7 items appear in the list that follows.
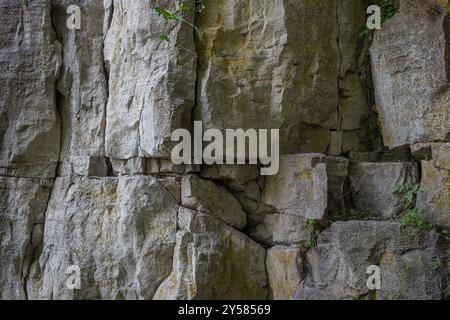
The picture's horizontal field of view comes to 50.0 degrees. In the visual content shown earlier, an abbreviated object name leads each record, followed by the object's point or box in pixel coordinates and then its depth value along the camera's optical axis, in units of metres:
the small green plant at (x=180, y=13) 5.71
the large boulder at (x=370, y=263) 4.92
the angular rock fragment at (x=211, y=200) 5.89
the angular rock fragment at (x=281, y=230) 5.72
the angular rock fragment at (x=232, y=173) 6.00
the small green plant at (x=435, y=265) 4.91
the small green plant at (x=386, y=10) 6.14
